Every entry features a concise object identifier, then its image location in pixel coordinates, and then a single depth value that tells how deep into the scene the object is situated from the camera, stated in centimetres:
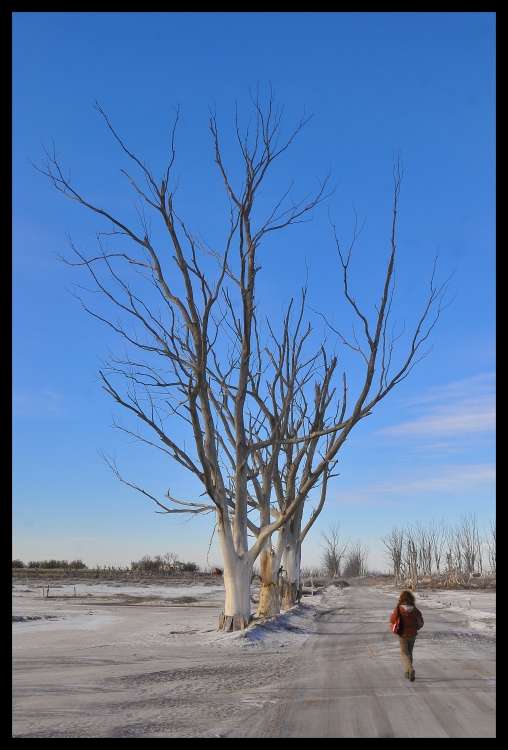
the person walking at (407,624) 891
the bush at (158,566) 7630
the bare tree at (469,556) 6812
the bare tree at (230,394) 1466
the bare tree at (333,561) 7669
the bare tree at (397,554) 6565
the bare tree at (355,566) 10538
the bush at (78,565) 8306
